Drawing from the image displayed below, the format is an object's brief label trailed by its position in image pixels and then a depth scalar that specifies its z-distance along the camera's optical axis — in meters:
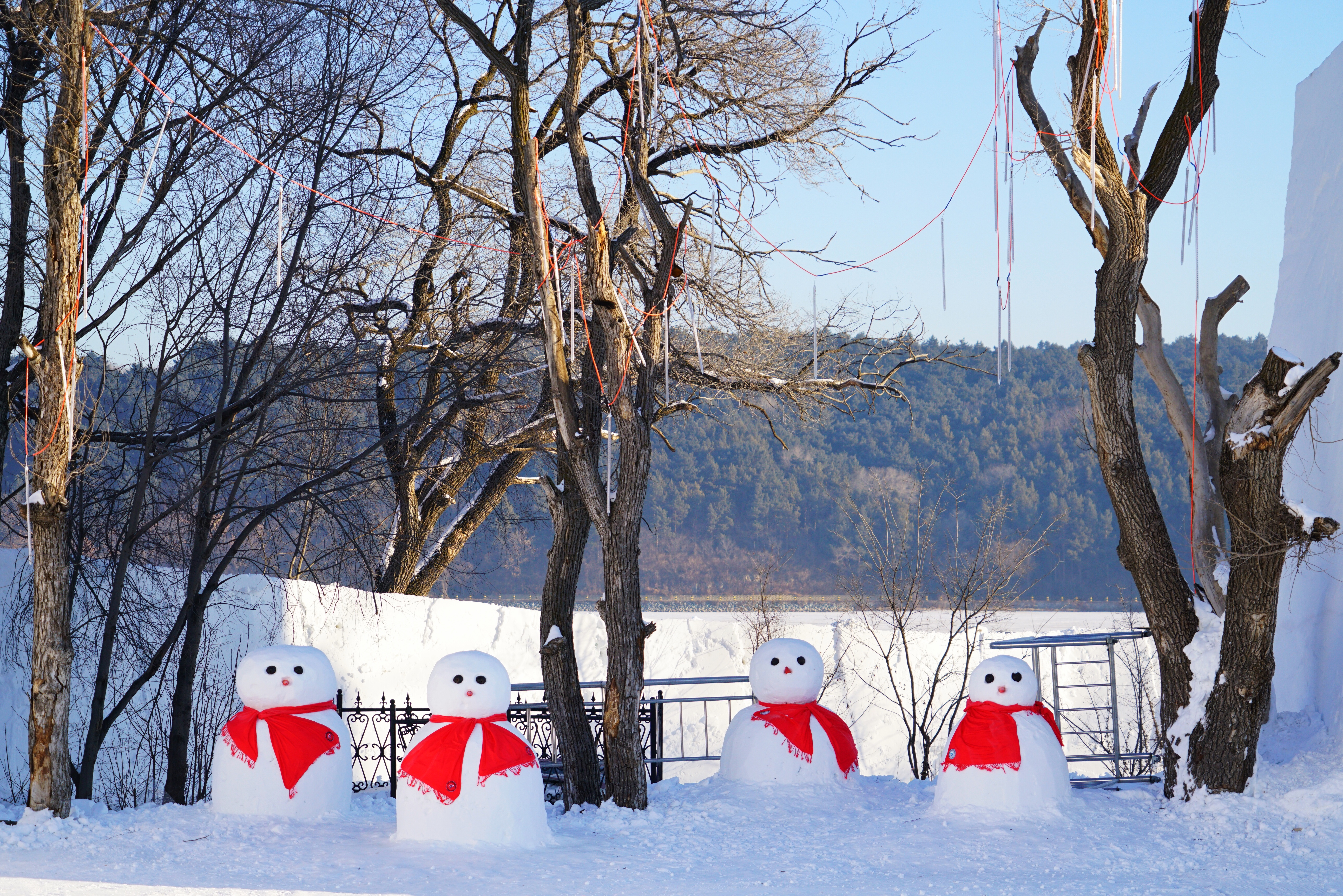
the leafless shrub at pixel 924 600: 12.20
